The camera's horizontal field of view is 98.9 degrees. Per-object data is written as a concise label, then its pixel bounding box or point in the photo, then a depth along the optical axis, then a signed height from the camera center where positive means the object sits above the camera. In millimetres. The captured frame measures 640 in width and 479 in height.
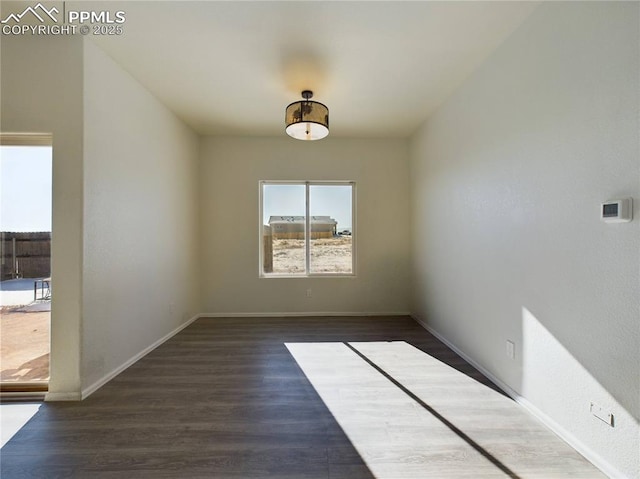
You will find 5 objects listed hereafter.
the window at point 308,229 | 4332 +228
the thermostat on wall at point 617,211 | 1295 +150
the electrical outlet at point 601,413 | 1392 -896
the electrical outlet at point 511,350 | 2061 -819
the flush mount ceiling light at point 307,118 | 2578 +1193
